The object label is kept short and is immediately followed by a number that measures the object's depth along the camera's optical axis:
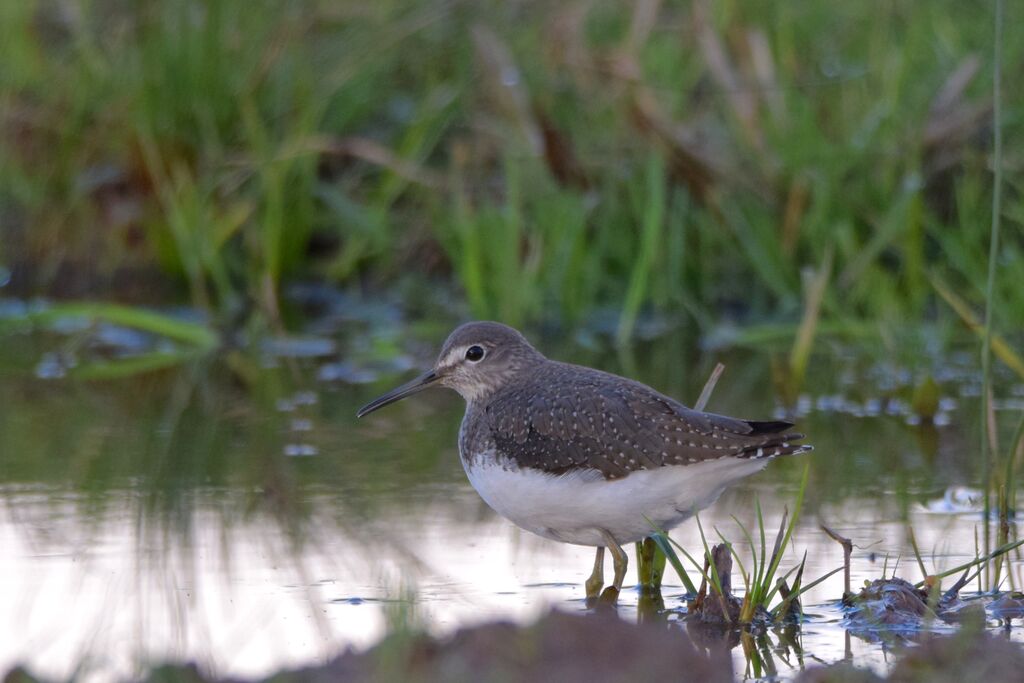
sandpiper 9.38
